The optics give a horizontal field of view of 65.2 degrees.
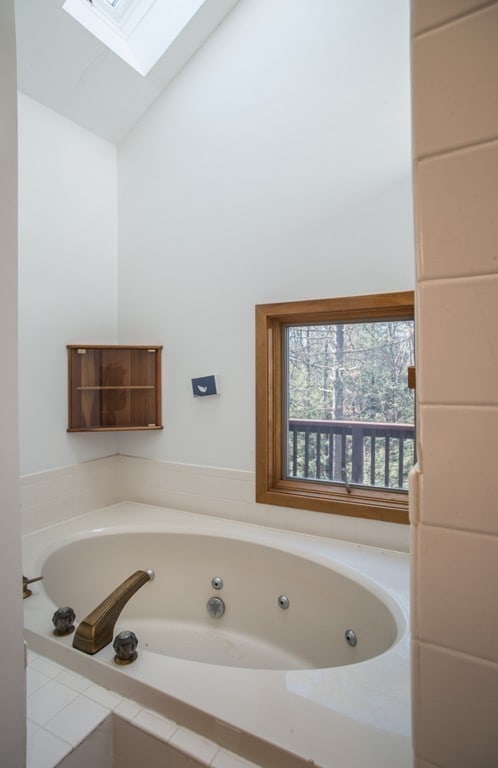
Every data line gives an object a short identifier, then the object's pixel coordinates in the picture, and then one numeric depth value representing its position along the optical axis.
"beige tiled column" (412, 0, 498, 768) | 0.42
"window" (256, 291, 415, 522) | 1.85
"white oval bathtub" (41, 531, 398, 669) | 1.61
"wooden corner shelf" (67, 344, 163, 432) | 2.22
